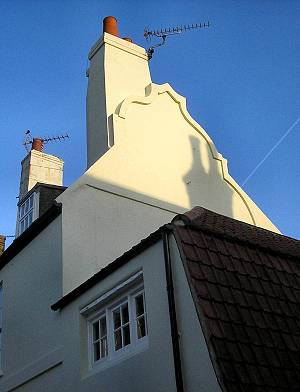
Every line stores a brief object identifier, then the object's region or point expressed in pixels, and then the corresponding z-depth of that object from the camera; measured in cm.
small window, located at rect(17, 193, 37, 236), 1596
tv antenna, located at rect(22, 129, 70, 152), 1964
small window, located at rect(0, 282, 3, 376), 1348
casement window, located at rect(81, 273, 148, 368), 896
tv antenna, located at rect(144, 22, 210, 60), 1864
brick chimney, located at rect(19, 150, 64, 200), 1844
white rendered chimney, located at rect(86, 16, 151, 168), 1516
